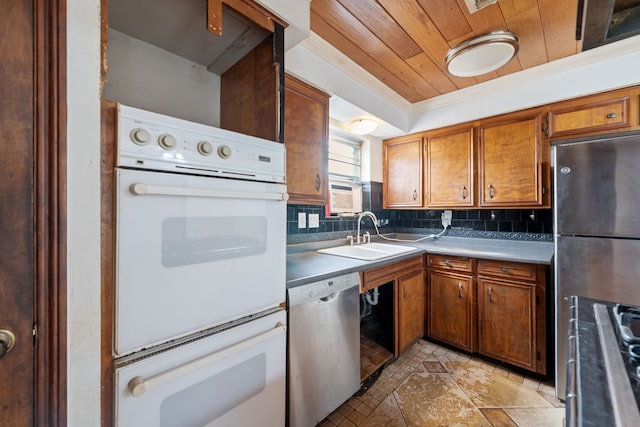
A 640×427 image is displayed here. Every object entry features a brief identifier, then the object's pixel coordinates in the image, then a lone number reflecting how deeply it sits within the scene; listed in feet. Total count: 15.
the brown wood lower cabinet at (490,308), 5.99
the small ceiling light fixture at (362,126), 7.49
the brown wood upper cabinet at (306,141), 5.42
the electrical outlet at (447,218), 8.89
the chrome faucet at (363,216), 8.26
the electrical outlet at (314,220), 7.09
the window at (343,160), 8.31
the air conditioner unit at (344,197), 7.91
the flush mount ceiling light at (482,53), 5.16
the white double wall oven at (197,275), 2.49
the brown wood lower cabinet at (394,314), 6.19
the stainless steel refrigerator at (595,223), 4.74
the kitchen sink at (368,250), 6.28
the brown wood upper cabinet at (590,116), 5.80
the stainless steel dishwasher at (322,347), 4.08
